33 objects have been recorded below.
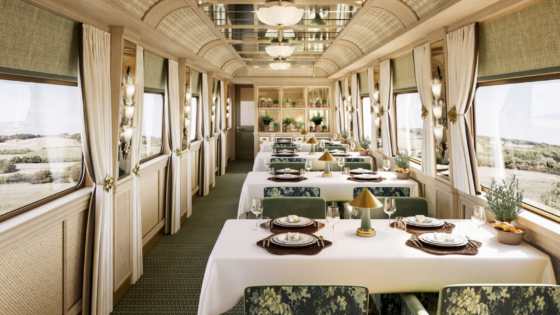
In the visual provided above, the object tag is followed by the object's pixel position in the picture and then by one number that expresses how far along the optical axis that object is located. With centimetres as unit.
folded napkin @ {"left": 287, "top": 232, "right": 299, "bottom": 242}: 275
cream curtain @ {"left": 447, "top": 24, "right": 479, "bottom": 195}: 372
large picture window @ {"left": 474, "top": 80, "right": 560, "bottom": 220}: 305
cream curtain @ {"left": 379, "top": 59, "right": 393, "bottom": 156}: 668
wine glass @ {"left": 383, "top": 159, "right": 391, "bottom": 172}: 542
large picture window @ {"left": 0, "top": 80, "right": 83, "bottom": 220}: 267
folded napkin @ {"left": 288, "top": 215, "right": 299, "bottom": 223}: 319
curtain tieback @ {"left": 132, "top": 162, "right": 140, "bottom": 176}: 438
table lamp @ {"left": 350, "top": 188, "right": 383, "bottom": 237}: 282
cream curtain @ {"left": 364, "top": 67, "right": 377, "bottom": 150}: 767
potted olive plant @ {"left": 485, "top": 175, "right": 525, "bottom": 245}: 273
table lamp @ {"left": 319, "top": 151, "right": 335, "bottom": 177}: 533
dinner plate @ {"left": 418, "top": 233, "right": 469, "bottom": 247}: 265
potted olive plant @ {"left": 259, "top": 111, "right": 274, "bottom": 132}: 1280
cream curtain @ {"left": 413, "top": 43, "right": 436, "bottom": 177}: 477
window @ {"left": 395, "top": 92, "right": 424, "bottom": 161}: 605
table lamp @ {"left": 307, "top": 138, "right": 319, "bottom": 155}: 868
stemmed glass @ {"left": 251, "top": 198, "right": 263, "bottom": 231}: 300
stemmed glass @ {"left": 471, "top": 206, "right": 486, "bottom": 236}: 278
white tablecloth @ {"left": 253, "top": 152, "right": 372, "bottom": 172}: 766
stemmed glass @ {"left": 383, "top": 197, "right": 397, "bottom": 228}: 294
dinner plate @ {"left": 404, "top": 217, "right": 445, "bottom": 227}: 309
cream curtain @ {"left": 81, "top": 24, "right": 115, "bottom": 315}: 332
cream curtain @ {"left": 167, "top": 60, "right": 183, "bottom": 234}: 588
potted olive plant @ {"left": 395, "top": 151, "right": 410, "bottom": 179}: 528
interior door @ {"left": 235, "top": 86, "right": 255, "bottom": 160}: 1447
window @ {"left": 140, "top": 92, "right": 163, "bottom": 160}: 568
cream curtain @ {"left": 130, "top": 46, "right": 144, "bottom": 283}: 430
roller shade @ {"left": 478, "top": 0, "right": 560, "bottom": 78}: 282
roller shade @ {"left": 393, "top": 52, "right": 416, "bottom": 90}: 590
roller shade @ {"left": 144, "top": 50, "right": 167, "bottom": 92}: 521
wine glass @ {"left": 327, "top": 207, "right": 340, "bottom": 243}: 284
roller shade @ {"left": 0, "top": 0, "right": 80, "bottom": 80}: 252
